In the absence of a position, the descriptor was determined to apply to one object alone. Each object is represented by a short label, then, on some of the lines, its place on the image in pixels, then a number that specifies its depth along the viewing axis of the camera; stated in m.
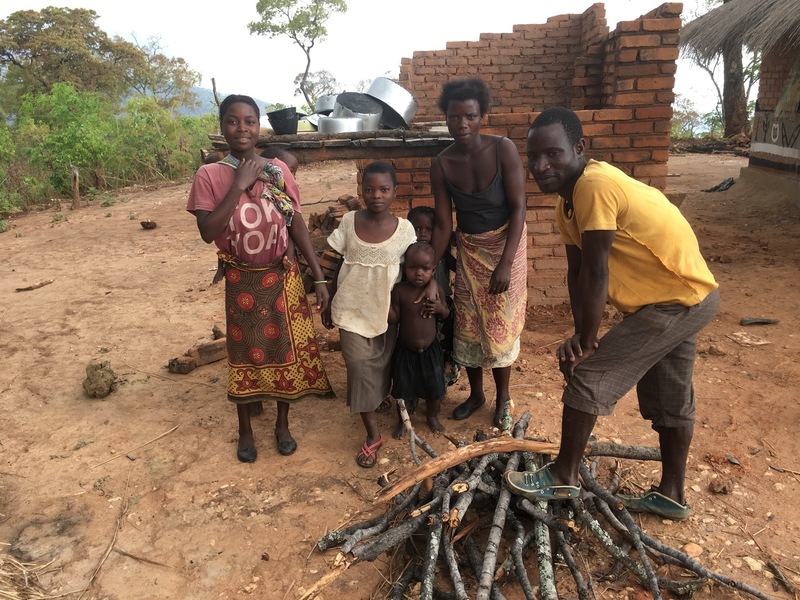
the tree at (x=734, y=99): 13.28
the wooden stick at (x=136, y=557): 2.24
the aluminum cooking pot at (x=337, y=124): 4.59
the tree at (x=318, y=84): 27.27
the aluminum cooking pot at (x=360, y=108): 4.85
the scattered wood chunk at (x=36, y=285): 5.95
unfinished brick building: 3.96
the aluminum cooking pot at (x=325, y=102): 5.95
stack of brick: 4.85
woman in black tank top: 2.67
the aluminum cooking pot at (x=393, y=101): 5.03
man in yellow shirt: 1.86
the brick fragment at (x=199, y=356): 3.96
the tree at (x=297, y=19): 23.80
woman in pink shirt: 2.47
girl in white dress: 2.67
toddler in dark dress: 2.68
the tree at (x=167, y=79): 25.33
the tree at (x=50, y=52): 21.00
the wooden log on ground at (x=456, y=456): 2.16
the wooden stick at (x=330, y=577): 1.91
